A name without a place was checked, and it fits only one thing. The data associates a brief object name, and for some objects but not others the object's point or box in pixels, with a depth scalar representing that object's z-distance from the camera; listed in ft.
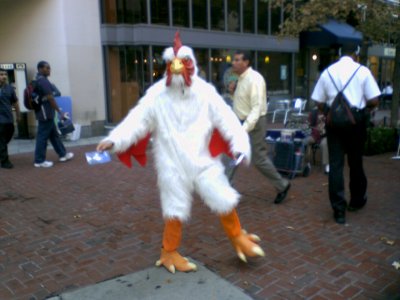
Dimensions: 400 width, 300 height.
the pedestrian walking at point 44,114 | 24.84
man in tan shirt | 16.06
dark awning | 51.08
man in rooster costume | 10.97
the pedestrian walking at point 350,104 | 14.60
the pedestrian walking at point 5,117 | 24.95
